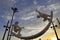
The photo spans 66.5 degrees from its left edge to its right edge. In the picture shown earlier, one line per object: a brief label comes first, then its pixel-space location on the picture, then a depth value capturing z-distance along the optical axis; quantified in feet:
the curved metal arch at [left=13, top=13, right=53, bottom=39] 28.10
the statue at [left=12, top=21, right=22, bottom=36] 35.39
